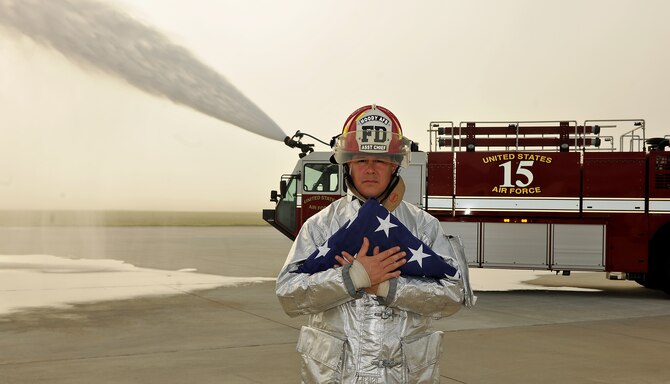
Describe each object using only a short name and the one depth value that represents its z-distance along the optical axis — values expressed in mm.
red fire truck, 15016
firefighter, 2848
